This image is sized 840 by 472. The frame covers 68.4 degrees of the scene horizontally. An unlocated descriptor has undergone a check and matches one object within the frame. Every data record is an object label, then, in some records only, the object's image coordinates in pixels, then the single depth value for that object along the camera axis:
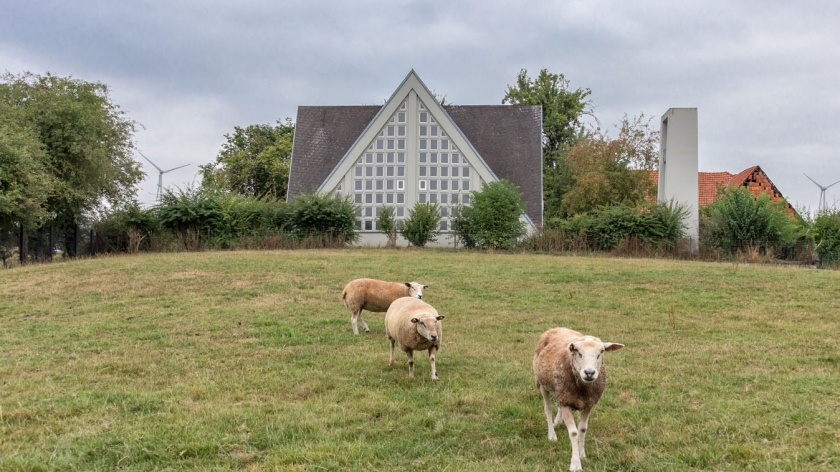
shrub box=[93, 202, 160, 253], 32.03
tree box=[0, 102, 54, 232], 25.66
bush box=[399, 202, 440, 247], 34.06
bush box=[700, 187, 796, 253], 29.69
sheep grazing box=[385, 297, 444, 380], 8.09
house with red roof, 49.91
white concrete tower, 33.97
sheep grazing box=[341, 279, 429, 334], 12.02
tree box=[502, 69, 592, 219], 58.44
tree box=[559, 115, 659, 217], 43.16
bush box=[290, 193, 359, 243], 33.31
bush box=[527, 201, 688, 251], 31.12
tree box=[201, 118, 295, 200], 57.25
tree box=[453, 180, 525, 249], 32.66
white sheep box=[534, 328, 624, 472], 5.35
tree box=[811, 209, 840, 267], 28.98
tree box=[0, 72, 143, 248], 30.33
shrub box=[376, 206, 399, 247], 33.88
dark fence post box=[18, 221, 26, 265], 29.06
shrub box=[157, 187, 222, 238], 31.92
